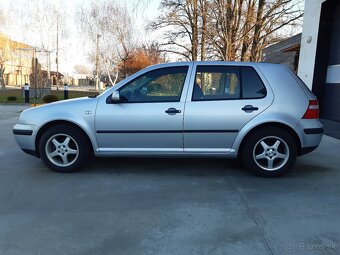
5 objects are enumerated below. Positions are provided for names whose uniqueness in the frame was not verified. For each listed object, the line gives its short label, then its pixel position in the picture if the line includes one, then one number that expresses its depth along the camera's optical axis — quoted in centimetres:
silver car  424
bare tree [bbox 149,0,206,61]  1777
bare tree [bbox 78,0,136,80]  2534
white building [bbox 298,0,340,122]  970
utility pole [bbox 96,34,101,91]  2619
